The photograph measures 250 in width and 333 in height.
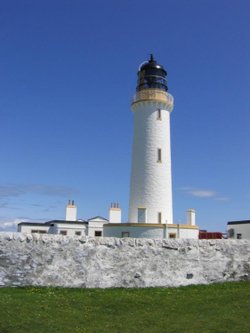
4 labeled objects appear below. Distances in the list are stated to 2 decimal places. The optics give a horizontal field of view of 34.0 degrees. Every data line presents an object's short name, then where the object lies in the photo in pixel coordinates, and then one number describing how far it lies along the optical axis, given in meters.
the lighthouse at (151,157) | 25.23
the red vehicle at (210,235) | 30.90
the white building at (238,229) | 30.25
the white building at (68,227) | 30.38
